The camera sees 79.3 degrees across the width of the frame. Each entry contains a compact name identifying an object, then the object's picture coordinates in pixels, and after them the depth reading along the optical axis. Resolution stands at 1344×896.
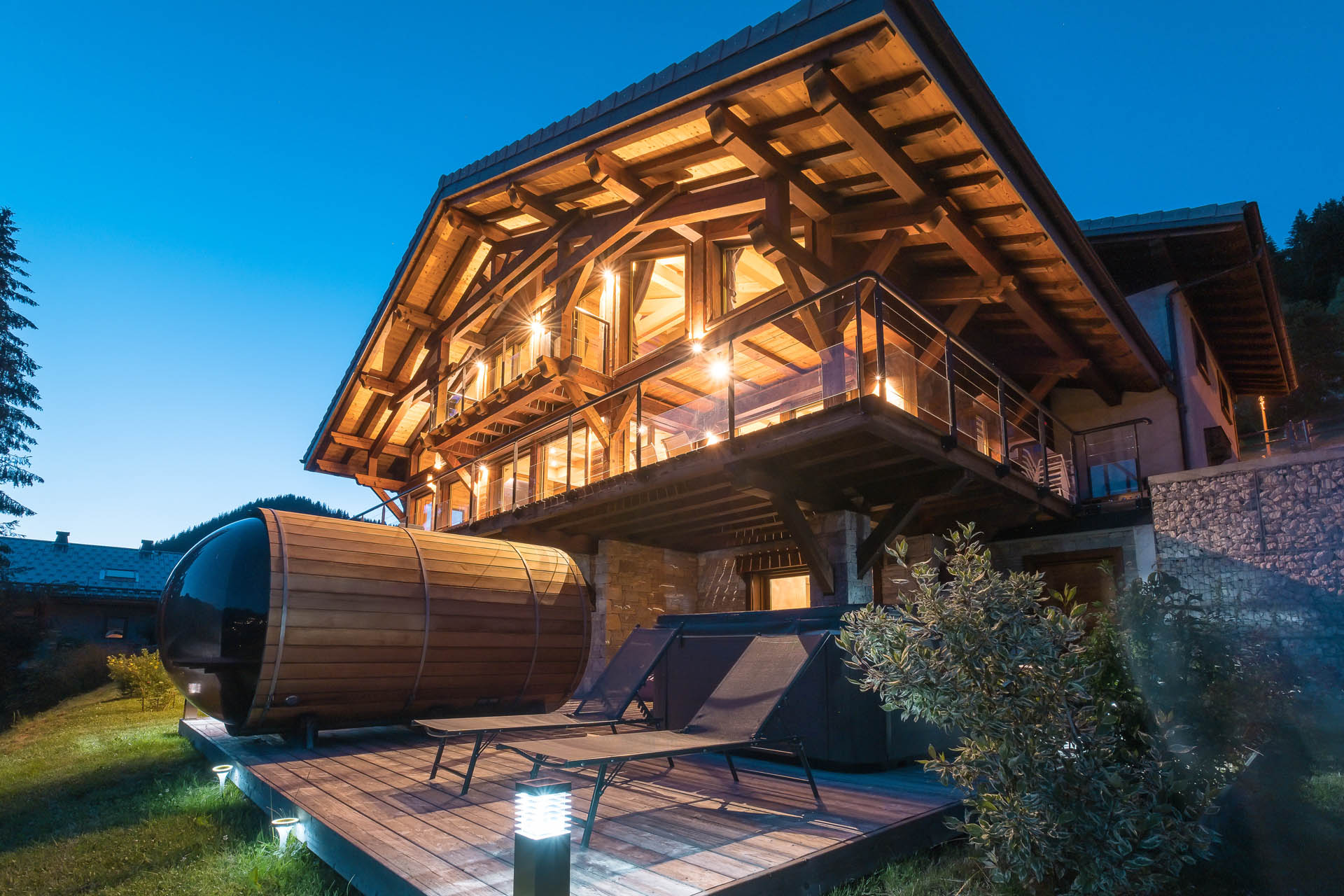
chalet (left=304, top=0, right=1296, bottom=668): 7.23
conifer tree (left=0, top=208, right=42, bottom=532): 20.17
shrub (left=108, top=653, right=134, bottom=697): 14.20
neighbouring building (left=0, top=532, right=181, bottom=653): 20.95
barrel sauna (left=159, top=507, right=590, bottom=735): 6.23
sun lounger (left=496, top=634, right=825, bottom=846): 3.94
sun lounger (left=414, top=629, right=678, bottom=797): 5.02
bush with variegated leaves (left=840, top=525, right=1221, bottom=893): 3.08
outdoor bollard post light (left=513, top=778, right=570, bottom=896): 2.64
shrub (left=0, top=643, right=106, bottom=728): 16.42
